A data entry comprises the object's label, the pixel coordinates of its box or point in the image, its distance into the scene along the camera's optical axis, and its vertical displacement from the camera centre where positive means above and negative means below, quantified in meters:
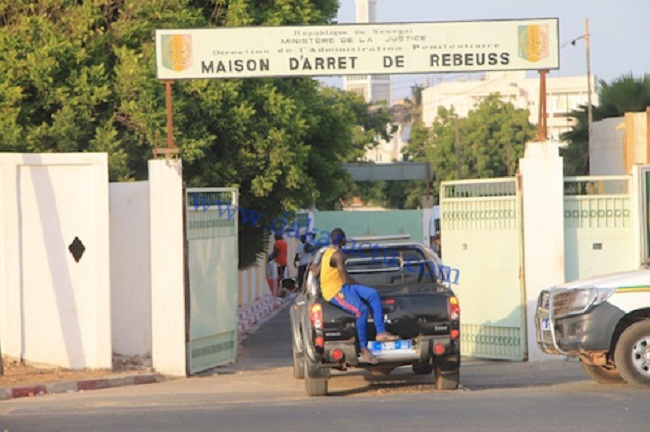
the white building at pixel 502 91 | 156.25 +16.13
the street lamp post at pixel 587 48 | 57.90 +8.14
